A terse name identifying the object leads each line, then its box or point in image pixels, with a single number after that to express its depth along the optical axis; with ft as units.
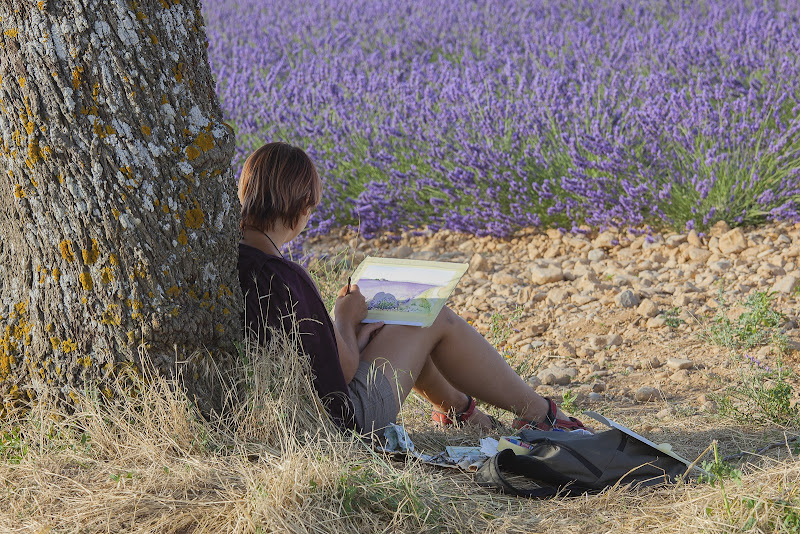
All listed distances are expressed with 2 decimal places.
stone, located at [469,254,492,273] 28.91
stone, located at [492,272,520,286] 27.63
